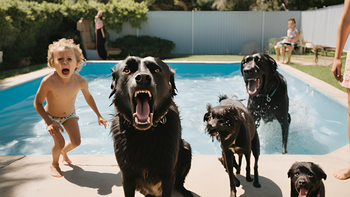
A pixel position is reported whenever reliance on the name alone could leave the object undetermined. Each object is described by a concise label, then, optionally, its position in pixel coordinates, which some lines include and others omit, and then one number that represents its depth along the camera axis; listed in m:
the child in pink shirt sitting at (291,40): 11.97
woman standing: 13.74
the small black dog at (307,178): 2.00
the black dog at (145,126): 1.73
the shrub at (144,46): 15.62
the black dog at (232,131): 2.34
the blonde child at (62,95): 3.00
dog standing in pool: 3.72
